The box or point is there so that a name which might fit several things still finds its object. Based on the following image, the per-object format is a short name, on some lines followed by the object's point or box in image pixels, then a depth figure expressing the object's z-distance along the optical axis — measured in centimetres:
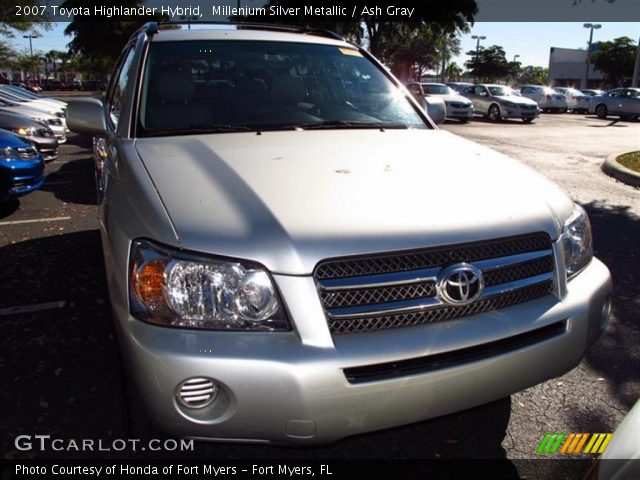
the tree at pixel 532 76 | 9938
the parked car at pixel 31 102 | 1285
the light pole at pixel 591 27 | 5661
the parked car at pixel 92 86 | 6538
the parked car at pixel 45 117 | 1180
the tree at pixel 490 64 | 6384
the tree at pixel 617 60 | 5612
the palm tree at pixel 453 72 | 9456
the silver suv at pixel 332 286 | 167
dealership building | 6994
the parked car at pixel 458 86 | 2556
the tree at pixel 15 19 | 2448
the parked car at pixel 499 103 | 2111
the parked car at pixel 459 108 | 2006
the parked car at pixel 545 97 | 2953
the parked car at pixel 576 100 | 3011
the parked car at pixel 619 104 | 2427
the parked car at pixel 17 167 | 607
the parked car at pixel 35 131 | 919
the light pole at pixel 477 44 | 6410
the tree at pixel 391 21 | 2352
